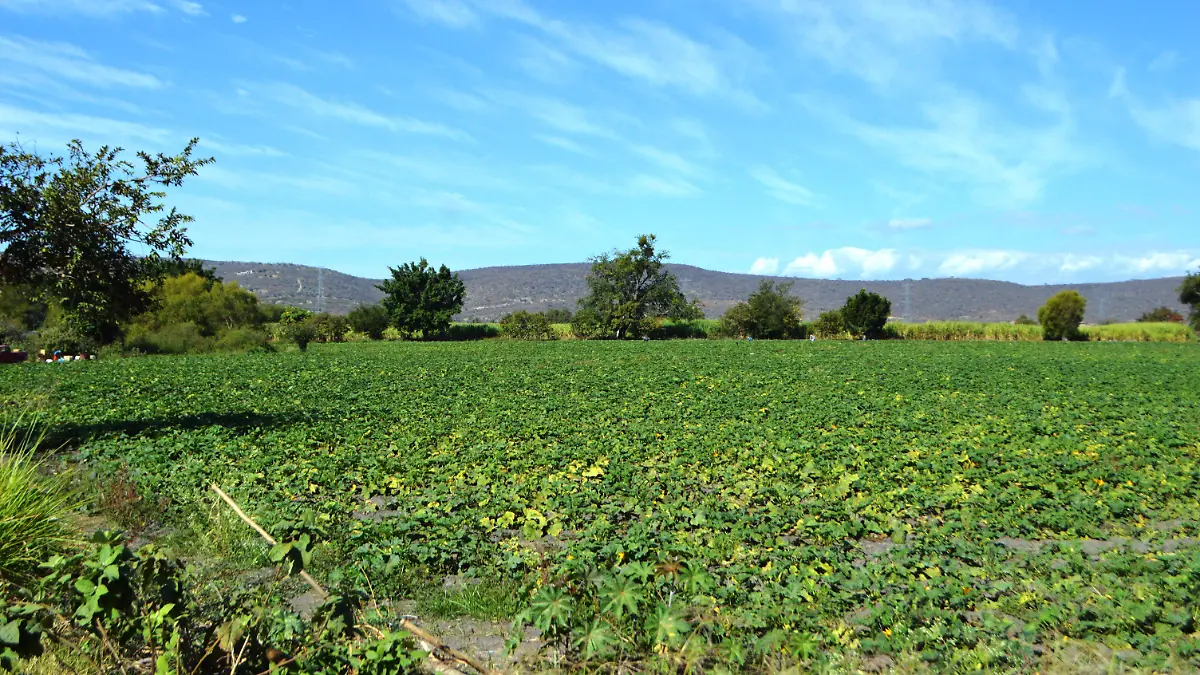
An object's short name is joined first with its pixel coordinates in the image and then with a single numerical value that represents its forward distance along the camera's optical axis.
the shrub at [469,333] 68.62
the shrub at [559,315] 77.34
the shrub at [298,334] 46.81
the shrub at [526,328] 66.25
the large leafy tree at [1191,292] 69.56
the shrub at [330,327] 63.25
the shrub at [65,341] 37.38
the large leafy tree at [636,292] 69.56
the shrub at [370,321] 67.06
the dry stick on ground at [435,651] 3.68
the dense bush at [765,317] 66.94
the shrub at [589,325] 68.31
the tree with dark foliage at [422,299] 67.62
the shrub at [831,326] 68.48
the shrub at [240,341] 40.72
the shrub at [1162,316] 93.94
